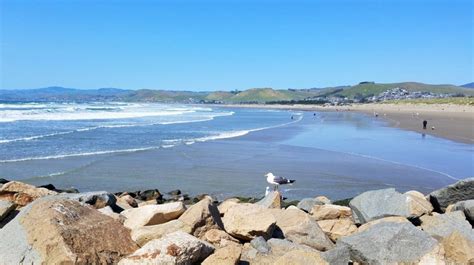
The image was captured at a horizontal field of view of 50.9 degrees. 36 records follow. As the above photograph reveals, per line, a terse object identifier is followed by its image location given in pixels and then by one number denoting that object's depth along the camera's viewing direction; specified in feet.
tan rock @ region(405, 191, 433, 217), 24.31
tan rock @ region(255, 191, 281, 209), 27.58
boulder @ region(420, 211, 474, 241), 22.17
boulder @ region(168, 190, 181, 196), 46.98
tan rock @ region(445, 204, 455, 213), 26.18
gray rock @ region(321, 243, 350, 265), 18.94
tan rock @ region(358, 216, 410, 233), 22.18
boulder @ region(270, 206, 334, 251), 21.61
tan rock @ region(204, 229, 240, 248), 19.79
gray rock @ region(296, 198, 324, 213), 30.81
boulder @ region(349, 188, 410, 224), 24.31
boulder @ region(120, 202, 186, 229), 20.54
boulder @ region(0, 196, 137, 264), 16.47
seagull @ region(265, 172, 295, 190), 43.65
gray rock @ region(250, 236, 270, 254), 19.13
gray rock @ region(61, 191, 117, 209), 26.57
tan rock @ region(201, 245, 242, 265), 17.33
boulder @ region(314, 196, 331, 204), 34.18
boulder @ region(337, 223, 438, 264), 19.30
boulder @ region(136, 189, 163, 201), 43.88
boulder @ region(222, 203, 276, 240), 20.53
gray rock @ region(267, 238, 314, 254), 19.20
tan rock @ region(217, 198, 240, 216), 25.57
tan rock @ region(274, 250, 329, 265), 16.60
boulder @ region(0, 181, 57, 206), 26.78
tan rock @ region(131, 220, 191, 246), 19.02
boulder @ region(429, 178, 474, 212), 27.45
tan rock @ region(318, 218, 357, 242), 24.03
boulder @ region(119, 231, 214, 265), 16.21
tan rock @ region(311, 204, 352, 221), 26.07
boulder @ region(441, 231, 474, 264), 18.76
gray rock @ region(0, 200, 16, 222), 21.26
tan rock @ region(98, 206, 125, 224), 21.10
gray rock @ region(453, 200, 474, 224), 24.04
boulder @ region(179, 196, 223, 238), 20.04
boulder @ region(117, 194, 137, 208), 32.61
